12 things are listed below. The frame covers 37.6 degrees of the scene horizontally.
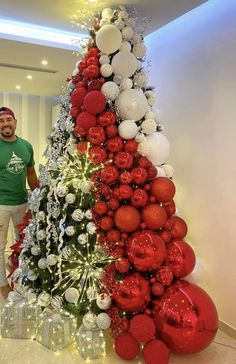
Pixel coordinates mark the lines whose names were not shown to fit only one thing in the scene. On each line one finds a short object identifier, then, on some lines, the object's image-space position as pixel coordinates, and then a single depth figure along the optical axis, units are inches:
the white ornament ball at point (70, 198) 79.8
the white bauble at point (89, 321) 76.8
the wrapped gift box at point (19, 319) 83.8
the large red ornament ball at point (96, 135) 78.6
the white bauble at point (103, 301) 77.0
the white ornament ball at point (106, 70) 81.8
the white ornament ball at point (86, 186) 78.8
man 101.5
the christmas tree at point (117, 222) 74.7
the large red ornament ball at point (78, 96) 82.5
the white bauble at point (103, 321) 76.4
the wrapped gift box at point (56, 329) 79.3
